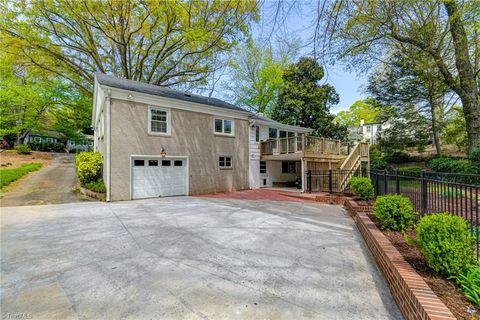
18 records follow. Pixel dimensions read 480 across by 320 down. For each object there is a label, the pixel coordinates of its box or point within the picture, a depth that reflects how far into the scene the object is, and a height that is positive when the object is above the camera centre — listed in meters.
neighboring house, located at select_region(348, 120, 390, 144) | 34.73 +5.48
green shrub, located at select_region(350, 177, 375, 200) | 8.48 -0.99
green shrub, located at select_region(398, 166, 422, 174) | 21.03 -0.63
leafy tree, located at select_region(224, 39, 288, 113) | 26.67 +9.73
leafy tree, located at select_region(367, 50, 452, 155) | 19.09 +6.14
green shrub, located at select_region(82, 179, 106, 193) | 10.34 -1.04
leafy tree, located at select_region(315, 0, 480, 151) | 8.30 +5.46
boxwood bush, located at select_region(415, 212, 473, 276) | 2.69 -1.00
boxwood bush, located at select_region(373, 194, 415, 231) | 4.74 -1.09
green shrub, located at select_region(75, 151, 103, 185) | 11.02 -0.23
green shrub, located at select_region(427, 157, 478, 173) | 12.00 -0.28
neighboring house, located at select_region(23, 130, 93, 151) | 32.97 +3.50
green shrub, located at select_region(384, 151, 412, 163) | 25.17 +0.47
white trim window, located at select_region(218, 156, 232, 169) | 14.23 +0.02
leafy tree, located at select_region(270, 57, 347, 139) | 22.45 +5.93
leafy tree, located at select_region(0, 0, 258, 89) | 14.71 +9.54
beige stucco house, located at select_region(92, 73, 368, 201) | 10.47 +0.94
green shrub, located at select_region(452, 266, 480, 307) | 2.29 -1.31
